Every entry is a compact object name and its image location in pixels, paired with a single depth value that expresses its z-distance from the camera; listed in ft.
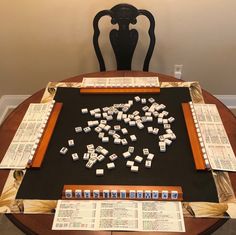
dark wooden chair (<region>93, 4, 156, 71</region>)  6.05
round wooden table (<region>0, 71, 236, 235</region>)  3.24
